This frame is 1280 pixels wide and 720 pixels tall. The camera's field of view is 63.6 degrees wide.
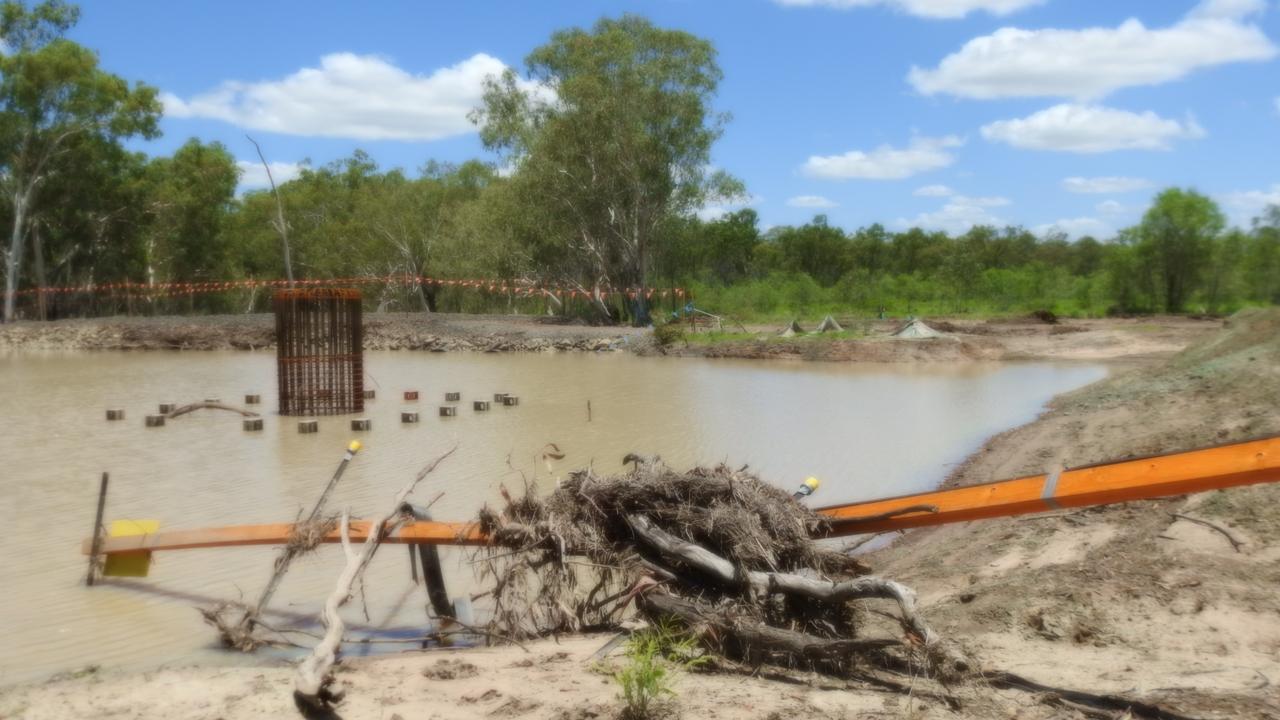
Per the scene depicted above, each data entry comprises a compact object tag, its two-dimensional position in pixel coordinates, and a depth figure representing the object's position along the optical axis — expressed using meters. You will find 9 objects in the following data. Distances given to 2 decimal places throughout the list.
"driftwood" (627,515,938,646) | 4.25
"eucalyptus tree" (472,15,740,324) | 38.62
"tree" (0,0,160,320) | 38.53
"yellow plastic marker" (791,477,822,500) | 5.57
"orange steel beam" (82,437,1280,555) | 3.91
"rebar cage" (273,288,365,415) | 16.50
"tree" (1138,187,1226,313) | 42.81
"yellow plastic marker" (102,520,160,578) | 6.36
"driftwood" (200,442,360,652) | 5.56
